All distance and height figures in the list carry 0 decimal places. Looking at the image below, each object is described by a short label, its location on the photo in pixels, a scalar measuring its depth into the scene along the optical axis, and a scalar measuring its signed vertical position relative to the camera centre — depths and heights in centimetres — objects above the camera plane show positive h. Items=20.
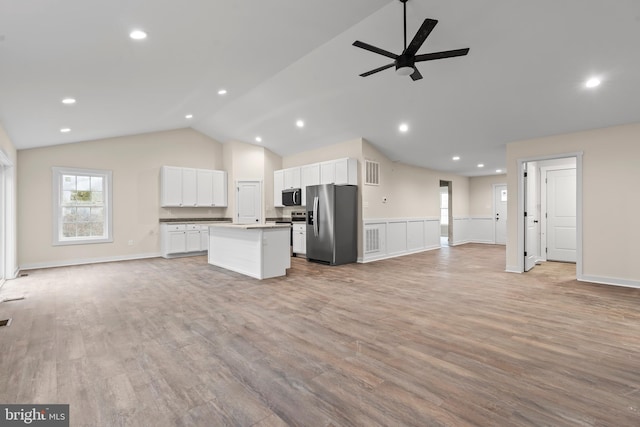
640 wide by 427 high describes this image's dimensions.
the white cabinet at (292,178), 797 +90
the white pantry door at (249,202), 879 +27
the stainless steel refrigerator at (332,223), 639 -26
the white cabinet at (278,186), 852 +71
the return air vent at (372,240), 689 -66
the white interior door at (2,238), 517 -44
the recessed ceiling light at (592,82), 378 +160
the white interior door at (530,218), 568 -15
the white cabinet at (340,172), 673 +89
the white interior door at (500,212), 1037 -4
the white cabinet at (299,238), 722 -65
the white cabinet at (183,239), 755 -68
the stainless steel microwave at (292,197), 781 +38
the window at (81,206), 658 +14
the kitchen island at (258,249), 508 -66
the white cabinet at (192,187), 774 +66
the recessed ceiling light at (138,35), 284 +167
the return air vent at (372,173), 682 +88
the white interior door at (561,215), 678 -10
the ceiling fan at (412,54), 272 +155
